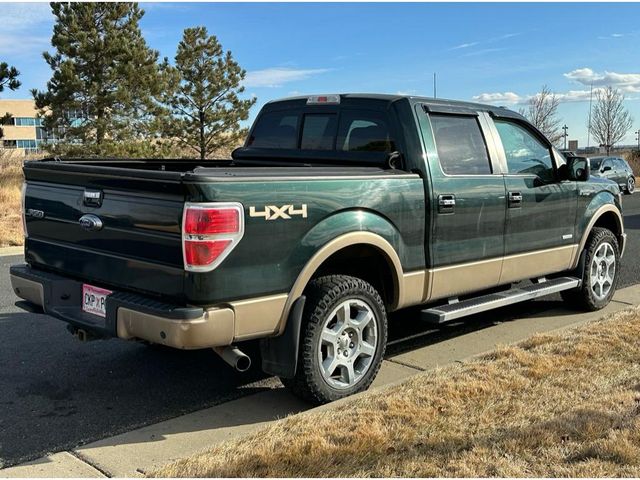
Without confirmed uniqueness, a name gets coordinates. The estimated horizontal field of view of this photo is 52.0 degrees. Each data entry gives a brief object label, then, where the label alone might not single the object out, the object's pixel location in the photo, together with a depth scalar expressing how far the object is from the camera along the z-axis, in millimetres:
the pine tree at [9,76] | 21547
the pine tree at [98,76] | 24109
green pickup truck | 3625
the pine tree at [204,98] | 29703
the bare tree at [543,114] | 45625
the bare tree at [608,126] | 47594
